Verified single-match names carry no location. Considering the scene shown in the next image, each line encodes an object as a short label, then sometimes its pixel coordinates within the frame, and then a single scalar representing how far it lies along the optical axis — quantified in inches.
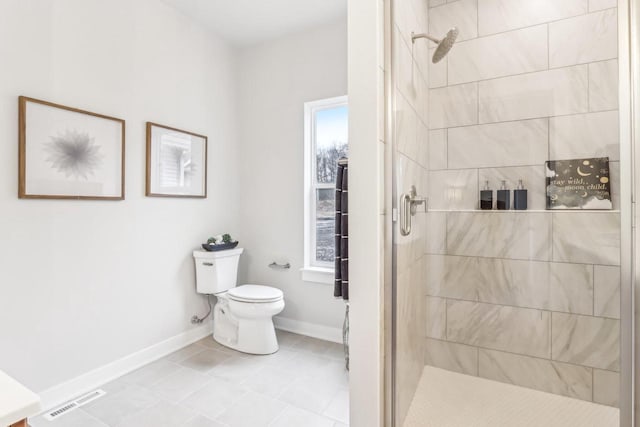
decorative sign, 51.9
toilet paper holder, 116.9
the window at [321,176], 112.3
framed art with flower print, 70.1
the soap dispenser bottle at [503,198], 66.8
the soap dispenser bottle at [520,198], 65.1
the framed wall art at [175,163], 96.0
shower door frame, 41.1
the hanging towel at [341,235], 85.1
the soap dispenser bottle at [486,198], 68.3
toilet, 98.0
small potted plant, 108.0
